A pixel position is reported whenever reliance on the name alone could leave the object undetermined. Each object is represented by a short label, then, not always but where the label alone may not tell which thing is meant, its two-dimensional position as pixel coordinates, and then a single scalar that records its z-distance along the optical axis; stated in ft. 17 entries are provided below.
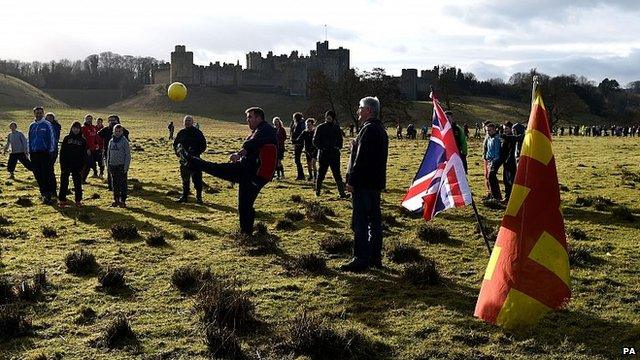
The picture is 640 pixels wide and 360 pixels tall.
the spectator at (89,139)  67.56
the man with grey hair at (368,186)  30.09
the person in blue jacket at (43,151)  53.98
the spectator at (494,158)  52.80
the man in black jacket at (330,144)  54.85
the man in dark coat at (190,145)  52.80
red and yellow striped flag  18.99
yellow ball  73.20
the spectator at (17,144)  71.92
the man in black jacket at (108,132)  61.87
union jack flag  28.07
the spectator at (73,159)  51.16
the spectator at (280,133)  67.72
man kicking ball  35.42
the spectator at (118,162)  51.88
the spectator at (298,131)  71.79
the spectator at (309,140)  64.54
